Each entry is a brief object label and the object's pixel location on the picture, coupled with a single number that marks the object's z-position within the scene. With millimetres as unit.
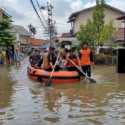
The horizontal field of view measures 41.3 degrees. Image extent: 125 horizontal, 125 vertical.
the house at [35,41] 31267
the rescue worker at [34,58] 10087
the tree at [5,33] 15964
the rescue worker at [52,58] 7580
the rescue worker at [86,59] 7528
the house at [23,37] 34897
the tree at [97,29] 16861
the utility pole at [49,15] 20990
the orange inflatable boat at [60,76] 7100
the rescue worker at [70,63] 7569
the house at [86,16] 22749
